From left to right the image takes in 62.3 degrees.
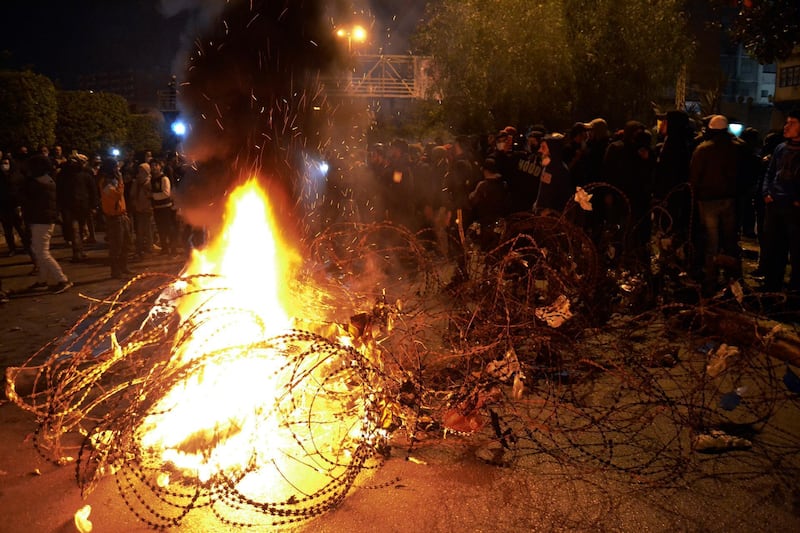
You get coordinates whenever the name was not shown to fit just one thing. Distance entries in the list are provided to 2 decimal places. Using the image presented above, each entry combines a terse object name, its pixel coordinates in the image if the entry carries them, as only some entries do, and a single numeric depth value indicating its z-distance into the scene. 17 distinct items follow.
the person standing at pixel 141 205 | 13.15
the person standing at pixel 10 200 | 13.70
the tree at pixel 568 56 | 19.00
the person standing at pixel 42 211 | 10.42
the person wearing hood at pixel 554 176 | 8.90
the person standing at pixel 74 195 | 13.45
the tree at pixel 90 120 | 30.69
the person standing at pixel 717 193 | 8.06
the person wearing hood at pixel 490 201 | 9.21
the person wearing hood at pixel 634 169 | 9.36
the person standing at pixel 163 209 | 13.68
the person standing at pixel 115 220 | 11.52
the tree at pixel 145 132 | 38.53
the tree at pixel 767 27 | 8.97
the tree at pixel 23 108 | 23.25
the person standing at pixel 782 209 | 7.66
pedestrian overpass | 25.64
